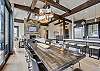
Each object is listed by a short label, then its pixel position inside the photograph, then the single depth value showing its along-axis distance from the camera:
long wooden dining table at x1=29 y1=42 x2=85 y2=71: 0.83
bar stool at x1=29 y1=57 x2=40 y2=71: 0.79
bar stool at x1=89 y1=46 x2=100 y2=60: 2.77
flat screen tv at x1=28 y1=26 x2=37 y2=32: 6.61
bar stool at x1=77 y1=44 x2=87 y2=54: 3.13
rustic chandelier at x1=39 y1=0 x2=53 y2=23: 2.66
